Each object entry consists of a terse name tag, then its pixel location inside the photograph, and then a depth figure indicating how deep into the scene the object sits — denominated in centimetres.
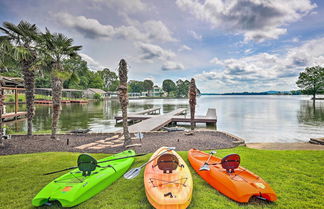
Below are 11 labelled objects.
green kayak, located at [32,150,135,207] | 384
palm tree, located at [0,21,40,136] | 869
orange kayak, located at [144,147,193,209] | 359
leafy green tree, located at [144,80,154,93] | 13048
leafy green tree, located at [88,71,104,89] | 8381
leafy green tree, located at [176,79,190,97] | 12927
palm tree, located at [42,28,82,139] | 957
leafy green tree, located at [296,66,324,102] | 5919
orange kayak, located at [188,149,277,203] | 397
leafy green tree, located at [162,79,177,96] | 13754
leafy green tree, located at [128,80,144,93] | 12481
